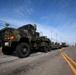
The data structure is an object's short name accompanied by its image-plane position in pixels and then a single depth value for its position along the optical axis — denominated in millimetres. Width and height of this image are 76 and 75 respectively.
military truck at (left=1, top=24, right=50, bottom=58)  5761
